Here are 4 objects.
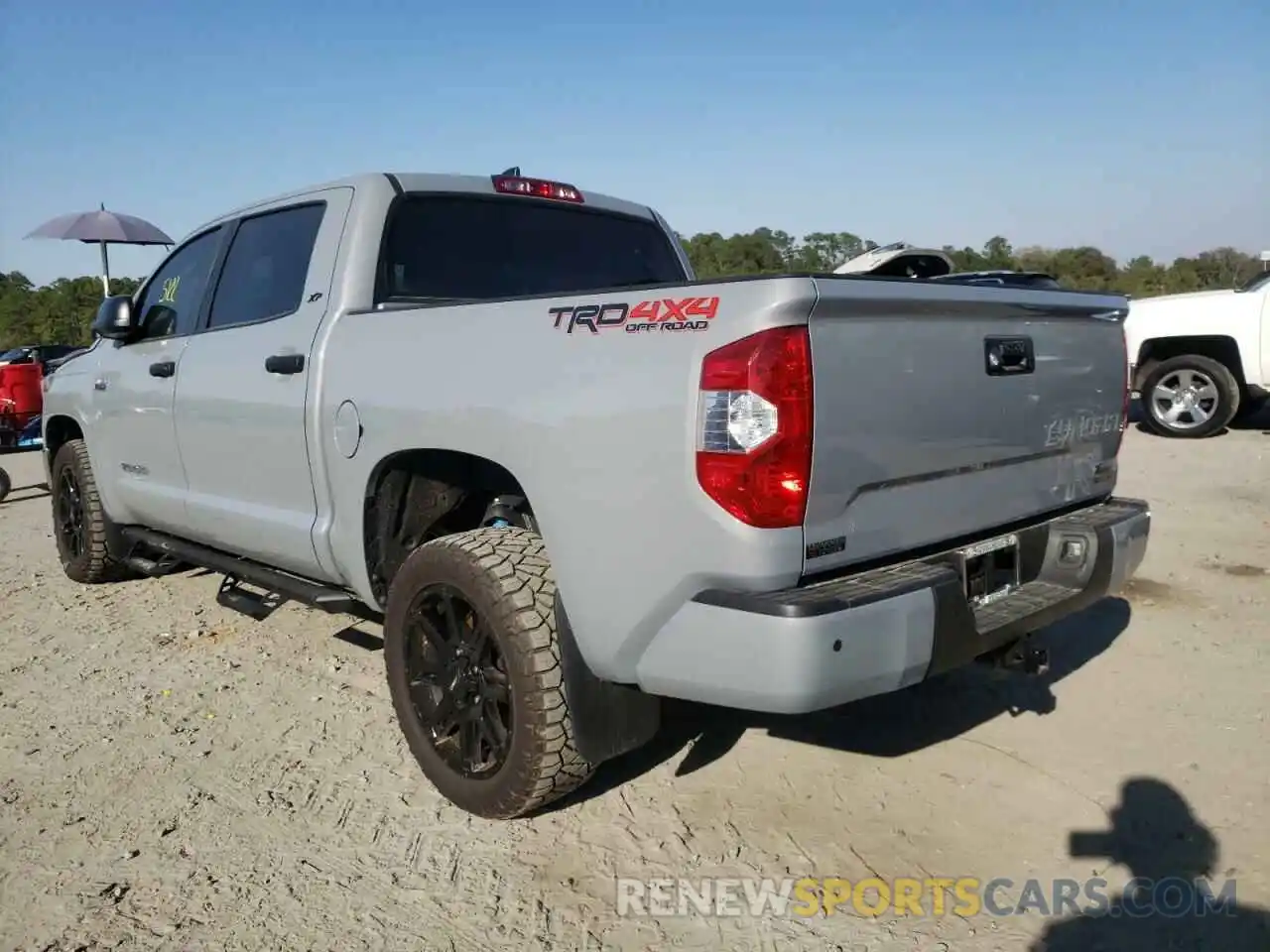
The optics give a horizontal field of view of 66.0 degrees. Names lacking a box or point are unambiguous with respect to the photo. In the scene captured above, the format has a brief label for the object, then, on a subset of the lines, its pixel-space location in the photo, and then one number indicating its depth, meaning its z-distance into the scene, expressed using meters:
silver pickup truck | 2.18
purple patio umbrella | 11.66
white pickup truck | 9.10
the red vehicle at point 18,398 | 13.56
